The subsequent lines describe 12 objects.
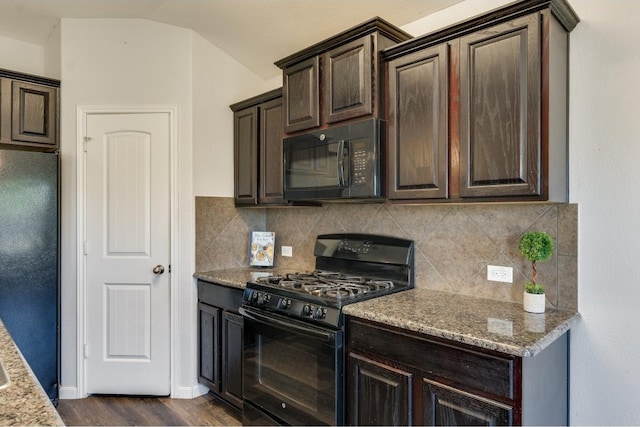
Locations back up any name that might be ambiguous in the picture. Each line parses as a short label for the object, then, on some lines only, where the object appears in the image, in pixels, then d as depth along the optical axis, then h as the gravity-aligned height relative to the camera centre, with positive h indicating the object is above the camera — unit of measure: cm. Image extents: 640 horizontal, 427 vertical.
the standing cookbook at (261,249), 314 -30
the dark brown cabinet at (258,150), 281 +46
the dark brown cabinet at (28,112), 268 +69
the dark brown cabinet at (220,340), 257 -88
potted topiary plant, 172 -19
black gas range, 195 -61
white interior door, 288 -39
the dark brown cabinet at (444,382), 143 -69
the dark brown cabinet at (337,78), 210 +77
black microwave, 209 +28
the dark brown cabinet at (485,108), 161 +47
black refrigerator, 254 -29
